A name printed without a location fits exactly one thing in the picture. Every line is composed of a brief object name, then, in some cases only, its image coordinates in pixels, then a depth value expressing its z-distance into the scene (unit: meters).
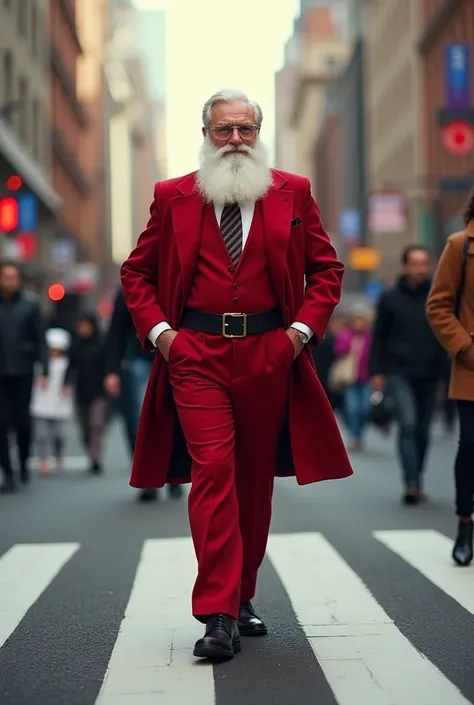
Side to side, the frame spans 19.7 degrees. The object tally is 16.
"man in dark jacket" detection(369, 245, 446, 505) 10.39
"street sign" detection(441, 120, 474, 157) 31.92
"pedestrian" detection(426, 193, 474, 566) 6.94
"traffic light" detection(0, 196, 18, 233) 30.06
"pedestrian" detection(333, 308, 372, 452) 17.17
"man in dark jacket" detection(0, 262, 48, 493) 12.10
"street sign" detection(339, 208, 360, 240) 65.75
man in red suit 5.09
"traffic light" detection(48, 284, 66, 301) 46.78
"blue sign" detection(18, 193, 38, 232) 33.03
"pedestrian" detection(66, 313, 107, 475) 14.35
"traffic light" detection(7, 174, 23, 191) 35.19
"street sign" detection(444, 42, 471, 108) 34.88
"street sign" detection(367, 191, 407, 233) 41.90
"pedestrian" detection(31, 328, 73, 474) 14.42
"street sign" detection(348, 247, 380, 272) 57.88
